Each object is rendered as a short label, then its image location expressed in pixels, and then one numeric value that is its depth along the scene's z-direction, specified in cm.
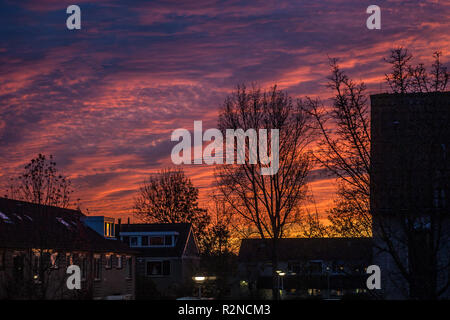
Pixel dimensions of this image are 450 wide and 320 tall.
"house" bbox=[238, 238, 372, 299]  6962
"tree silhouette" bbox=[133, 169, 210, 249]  7631
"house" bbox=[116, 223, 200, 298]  6525
